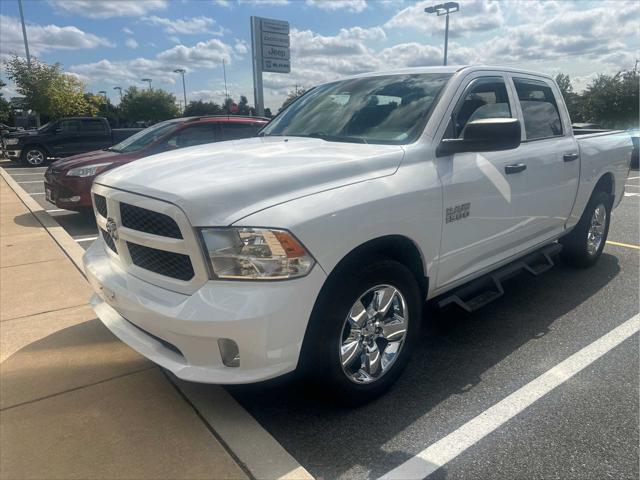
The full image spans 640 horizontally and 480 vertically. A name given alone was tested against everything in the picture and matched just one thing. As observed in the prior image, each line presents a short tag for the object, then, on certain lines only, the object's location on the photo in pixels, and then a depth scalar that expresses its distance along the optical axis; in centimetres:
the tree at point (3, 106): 2597
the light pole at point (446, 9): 2320
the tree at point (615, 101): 3434
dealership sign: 1847
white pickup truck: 223
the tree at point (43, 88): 2358
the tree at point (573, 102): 4038
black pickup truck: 1731
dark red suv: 748
